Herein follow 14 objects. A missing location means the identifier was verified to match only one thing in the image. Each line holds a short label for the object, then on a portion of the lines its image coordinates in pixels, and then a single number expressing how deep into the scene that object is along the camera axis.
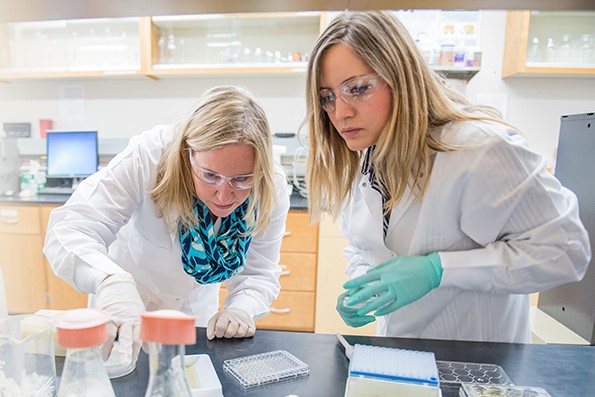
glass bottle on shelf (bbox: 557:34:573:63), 2.80
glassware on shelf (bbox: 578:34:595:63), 2.77
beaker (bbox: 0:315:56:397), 0.63
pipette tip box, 0.64
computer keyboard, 3.02
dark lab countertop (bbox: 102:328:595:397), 0.75
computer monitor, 3.07
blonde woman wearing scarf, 1.00
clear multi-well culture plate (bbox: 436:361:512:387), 0.76
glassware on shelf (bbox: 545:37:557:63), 2.80
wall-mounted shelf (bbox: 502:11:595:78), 2.74
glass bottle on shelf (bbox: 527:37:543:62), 2.81
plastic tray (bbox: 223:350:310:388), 0.77
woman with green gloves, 0.96
